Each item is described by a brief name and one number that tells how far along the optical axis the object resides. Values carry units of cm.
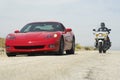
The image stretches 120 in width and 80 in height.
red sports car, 1548
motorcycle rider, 2251
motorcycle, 2178
